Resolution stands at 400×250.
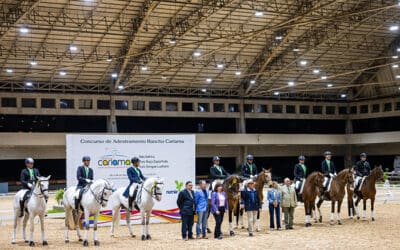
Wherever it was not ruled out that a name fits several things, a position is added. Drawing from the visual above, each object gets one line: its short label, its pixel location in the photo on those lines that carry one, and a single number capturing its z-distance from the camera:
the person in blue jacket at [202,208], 15.98
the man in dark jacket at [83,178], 15.41
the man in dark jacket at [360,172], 20.54
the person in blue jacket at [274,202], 17.72
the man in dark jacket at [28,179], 15.10
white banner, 18.81
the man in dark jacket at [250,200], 16.64
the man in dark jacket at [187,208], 15.68
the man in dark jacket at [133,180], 16.14
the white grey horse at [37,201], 14.66
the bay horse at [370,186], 19.88
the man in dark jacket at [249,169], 19.08
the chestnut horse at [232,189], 17.05
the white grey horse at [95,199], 14.89
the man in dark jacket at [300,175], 19.28
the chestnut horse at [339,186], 19.19
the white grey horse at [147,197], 15.59
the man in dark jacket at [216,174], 17.88
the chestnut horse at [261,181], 18.03
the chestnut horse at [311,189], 18.77
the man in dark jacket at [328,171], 19.58
